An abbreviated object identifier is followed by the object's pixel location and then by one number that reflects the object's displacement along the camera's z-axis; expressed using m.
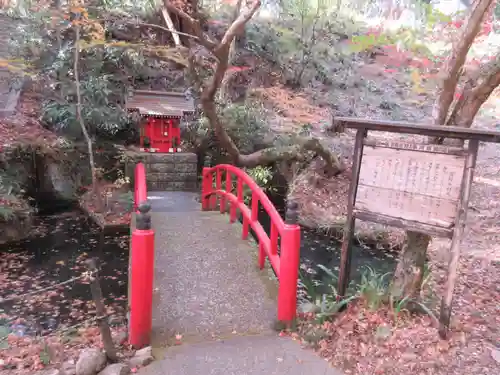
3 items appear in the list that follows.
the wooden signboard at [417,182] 3.20
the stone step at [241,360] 3.18
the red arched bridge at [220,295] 3.36
